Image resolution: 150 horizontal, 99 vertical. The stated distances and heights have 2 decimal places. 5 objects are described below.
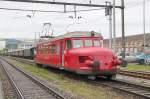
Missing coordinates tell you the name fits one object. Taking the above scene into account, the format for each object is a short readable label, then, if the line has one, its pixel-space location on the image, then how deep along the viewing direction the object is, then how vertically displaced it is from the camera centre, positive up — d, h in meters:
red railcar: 19.83 -0.43
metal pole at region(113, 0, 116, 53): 34.01 +1.76
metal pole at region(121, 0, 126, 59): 34.25 +1.38
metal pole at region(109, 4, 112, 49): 34.94 +1.62
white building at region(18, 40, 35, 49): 151.70 +2.34
